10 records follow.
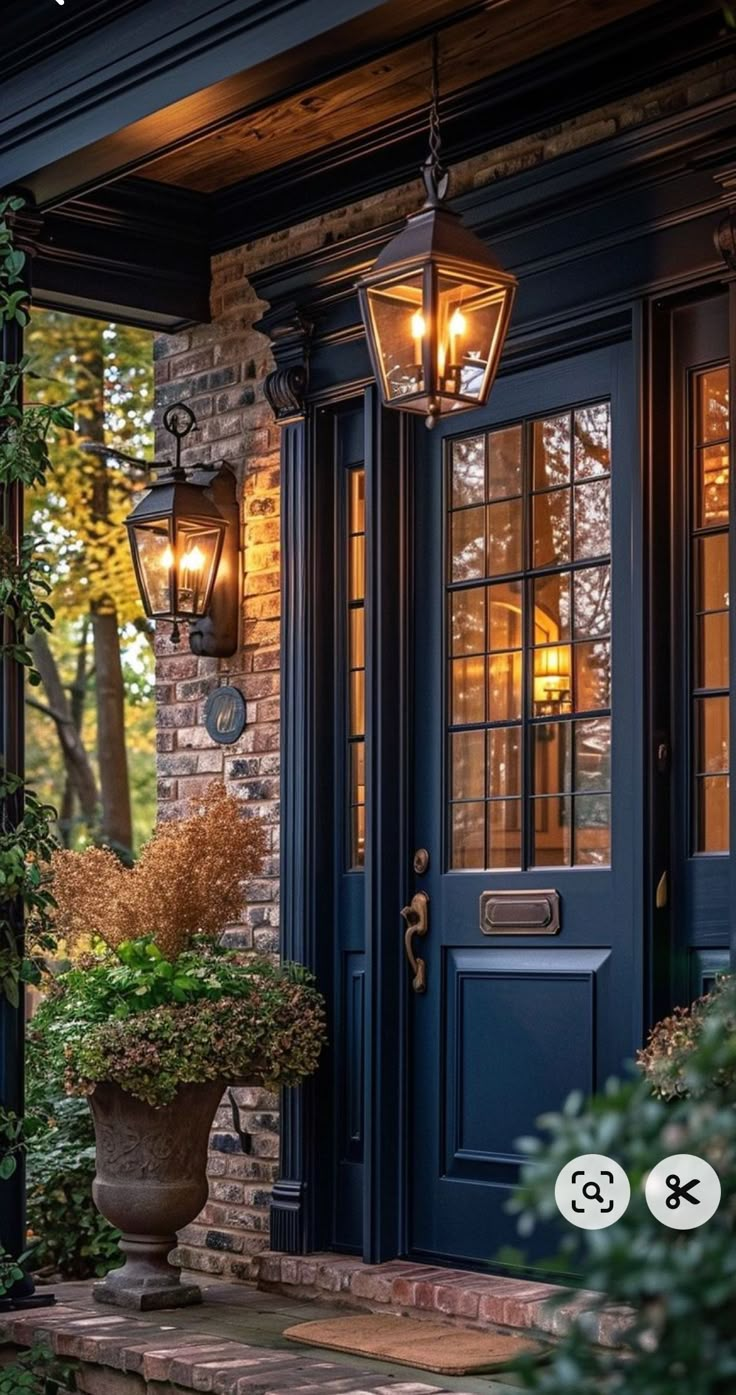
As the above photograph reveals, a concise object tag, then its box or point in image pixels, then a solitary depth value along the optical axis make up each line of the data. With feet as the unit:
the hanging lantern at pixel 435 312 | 13.82
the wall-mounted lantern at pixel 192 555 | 19.06
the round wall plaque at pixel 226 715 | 19.51
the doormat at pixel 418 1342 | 14.02
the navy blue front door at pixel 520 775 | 15.37
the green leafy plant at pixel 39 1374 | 15.19
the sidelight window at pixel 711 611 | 14.66
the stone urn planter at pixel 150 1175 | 16.35
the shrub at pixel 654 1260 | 5.47
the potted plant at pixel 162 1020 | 16.01
